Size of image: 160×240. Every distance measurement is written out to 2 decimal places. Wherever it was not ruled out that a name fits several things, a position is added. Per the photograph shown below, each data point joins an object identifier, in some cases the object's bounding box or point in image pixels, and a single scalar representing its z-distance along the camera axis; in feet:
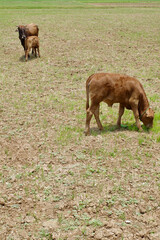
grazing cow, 25.70
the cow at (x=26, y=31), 54.19
